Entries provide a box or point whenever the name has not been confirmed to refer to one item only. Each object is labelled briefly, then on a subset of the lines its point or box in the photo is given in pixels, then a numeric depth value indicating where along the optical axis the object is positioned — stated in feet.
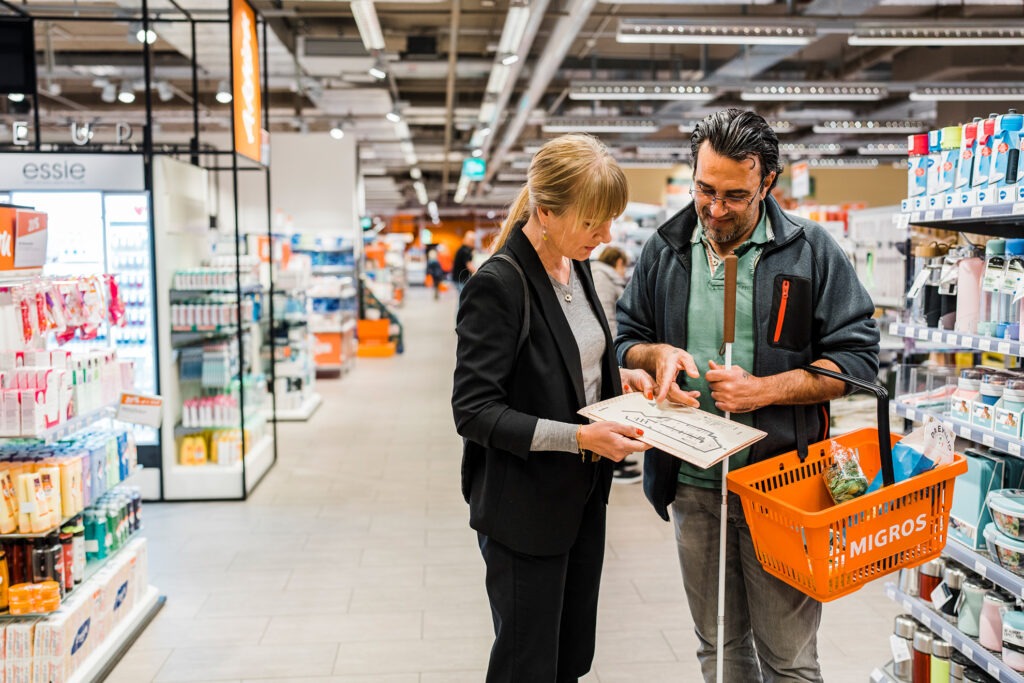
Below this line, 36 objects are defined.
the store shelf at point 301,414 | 29.99
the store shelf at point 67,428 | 10.51
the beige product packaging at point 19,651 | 10.21
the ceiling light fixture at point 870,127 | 47.80
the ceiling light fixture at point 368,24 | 25.58
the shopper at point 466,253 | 74.28
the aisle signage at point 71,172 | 17.94
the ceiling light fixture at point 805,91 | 36.19
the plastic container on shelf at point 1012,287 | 8.55
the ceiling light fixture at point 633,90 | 36.17
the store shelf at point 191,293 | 19.60
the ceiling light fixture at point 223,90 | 34.51
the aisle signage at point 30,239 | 10.62
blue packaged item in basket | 6.72
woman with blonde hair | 6.36
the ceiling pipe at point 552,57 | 27.40
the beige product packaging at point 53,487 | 10.40
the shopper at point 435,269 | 102.44
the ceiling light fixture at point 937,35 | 28.53
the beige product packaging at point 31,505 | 10.15
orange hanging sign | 19.24
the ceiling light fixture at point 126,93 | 40.26
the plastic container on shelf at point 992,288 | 8.86
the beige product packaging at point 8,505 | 10.08
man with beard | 6.88
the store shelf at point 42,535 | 10.28
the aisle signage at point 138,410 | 13.04
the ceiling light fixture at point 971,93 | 38.45
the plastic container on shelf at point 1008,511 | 8.47
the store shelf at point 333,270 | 40.88
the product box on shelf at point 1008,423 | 8.66
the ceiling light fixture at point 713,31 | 27.43
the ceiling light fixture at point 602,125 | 46.62
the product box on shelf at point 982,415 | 9.04
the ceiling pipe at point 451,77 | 32.08
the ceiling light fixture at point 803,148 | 57.11
